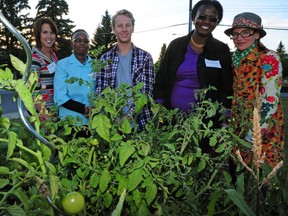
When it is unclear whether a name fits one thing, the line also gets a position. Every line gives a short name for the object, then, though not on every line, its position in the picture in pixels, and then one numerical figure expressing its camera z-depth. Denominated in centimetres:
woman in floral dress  158
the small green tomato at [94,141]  75
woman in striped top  220
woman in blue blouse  207
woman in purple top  184
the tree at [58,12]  2884
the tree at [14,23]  2940
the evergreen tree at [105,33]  3544
